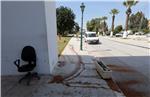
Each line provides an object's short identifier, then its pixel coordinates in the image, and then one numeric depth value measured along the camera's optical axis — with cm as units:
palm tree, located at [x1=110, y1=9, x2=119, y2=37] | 2832
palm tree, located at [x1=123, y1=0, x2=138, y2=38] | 2020
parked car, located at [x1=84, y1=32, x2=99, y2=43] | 1231
